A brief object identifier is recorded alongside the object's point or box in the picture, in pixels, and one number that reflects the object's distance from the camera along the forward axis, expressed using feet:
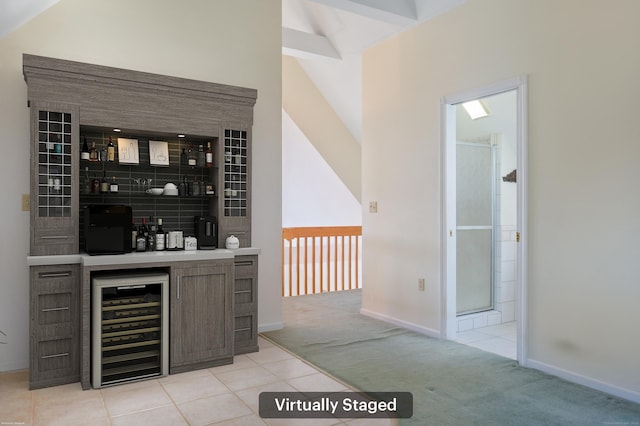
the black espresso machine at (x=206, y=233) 12.30
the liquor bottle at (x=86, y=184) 11.32
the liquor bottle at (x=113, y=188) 11.53
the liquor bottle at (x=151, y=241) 11.76
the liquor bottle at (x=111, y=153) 11.36
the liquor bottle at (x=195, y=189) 12.54
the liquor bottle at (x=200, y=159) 12.66
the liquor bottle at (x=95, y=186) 11.27
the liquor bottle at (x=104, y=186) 11.42
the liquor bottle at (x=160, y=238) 11.73
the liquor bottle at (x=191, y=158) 12.53
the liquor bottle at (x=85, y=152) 11.09
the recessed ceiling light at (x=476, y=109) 15.11
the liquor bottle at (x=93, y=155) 11.10
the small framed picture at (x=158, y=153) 12.09
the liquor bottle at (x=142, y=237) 11.43
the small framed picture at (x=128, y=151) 11.58
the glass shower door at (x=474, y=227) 14.99
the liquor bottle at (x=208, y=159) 12.69
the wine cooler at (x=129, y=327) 9.82
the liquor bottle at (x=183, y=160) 12.58
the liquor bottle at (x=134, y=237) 11.51
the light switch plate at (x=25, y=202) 10.95
